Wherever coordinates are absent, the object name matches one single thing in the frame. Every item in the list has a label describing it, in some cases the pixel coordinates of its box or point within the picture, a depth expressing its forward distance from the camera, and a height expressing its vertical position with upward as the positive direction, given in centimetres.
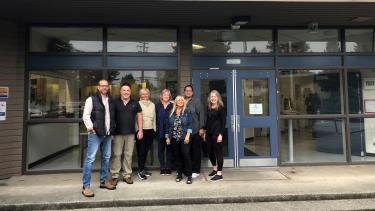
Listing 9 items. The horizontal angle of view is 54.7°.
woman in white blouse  711 -25
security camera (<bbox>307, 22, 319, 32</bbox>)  790 +196
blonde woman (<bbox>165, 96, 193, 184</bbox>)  675 -26
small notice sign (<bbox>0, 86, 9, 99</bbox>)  723 +51
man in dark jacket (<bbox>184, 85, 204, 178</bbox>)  689 -19
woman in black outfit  690 -17
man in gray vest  589 -11
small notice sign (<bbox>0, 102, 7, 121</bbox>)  720 +15
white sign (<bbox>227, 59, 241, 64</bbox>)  806 +122
